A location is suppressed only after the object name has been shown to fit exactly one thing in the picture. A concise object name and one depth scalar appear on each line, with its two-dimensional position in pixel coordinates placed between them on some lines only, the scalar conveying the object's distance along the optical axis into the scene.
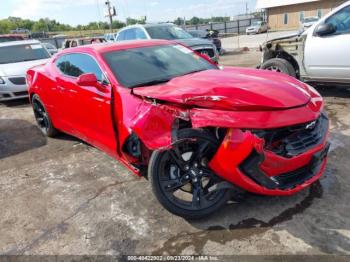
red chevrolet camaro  2.76
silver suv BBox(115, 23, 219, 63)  10.03
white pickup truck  5.63
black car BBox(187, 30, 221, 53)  17.88
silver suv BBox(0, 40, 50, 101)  8.43
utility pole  23.56
